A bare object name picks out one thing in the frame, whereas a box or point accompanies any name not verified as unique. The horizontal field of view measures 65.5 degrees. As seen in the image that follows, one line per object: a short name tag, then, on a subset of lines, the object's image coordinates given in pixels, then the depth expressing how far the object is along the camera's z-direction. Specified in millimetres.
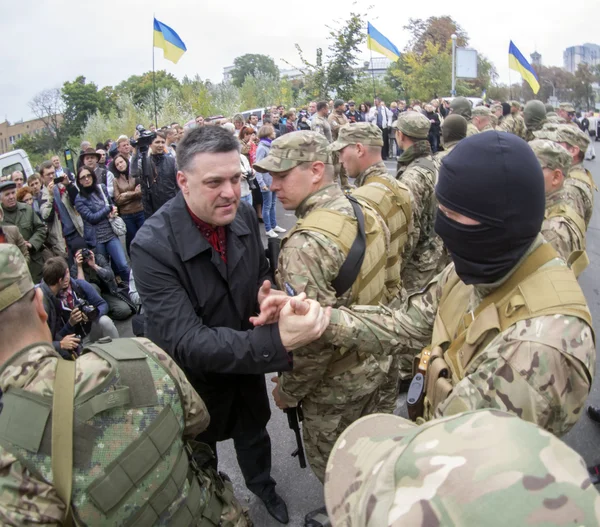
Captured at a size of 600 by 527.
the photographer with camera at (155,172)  6500
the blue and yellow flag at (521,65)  12141
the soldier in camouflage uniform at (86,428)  1135
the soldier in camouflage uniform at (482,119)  8492
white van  7738
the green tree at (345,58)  16906
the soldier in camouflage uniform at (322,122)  10391
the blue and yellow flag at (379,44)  14500
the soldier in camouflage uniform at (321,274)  2127
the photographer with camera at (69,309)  4055
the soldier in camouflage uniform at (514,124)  9578
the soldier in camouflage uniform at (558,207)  3041
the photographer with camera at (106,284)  5606
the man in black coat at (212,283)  1913
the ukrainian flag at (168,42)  9773
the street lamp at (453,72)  20925
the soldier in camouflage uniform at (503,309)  1178
